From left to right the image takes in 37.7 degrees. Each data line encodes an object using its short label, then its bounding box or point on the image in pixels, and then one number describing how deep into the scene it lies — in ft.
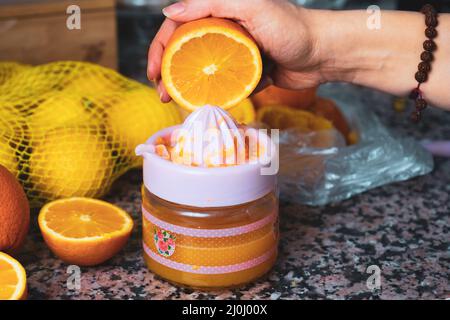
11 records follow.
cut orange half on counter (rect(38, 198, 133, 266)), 2.60
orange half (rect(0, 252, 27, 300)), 2.25
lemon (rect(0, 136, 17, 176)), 2.90
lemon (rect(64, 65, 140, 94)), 3.57
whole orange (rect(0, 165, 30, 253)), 2.52
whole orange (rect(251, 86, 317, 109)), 3.75
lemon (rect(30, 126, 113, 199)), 3.01
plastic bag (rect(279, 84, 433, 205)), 3.34
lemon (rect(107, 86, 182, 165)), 3.34
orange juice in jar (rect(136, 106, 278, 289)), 2.42
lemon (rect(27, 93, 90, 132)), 3.14
